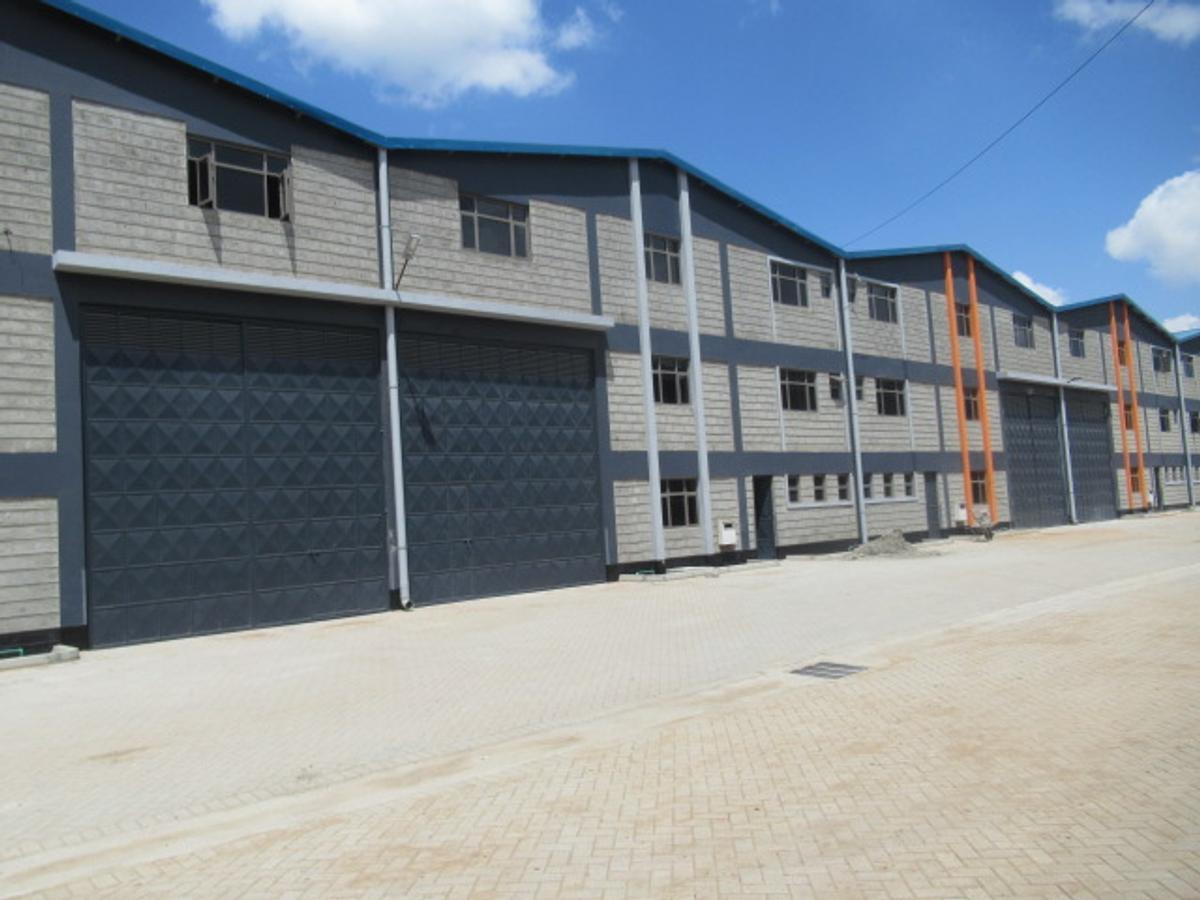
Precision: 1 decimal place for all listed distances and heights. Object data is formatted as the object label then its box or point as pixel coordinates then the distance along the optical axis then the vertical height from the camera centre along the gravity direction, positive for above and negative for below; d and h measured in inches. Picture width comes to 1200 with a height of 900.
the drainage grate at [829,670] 410.3 -81.2
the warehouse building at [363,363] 590.6 +137.1
